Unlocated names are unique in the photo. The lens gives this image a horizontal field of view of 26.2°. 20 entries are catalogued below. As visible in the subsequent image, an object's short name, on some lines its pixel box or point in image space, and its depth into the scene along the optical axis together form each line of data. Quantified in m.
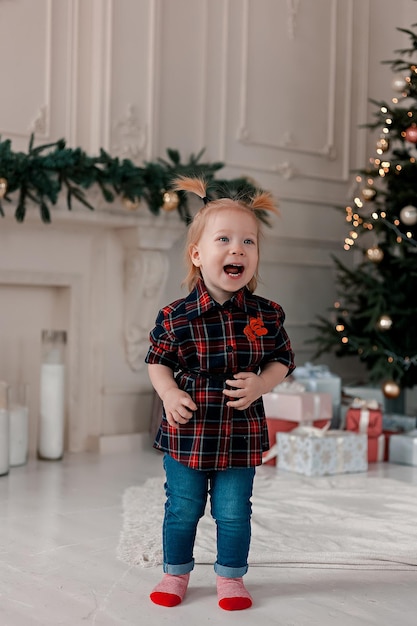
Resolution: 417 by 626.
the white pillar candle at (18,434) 3.68
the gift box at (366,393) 4.60
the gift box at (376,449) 4.06
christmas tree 4.26
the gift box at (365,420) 4.01
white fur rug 2.41
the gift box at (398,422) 4.32
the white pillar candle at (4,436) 3.45
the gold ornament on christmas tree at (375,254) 4.41
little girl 1.97
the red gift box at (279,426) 3.94
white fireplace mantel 4.06
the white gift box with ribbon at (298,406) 3.91
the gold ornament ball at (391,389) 4.20
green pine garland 3.59
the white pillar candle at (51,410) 3.85
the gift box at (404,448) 4.01
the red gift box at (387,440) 4.12
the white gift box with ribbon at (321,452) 3.68
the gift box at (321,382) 4.25
